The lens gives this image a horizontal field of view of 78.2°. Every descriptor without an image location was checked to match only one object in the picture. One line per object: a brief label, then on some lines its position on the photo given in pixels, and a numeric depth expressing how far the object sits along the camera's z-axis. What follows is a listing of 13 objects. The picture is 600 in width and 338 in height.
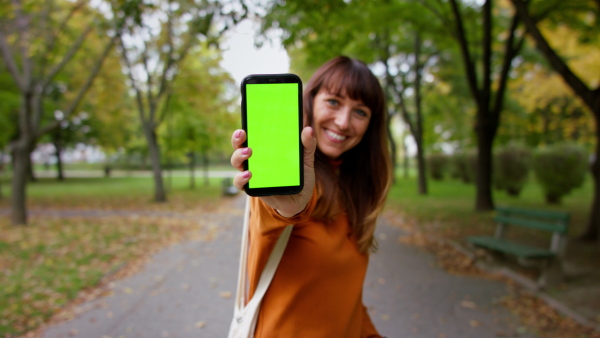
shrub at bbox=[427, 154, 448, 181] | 25.89
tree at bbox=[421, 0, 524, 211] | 9.05
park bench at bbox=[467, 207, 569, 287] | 5.19
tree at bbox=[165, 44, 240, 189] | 14.95
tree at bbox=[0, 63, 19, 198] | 14.54
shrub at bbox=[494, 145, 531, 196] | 15.09
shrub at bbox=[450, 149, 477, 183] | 19.92
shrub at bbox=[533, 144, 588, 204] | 12.70
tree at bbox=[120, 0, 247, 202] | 13.02
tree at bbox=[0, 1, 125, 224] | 9.29
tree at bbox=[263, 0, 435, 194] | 5.26
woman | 1.21
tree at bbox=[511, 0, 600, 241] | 6.19
